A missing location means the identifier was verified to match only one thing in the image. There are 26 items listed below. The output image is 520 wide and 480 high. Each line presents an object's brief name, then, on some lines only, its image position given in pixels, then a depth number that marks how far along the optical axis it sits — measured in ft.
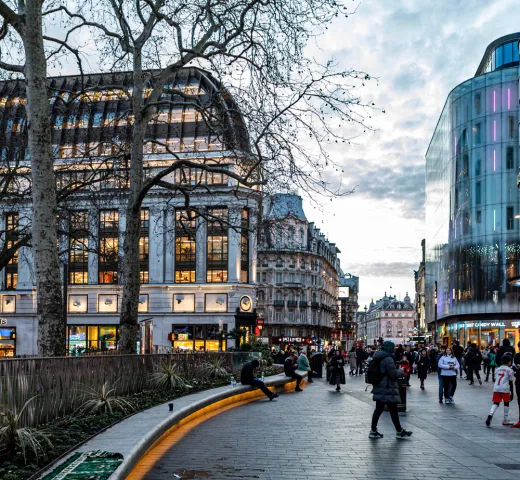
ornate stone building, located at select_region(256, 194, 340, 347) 390.62
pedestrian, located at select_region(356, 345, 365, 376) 140.56
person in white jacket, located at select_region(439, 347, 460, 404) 68.85
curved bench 31.50
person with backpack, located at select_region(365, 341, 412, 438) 43.83
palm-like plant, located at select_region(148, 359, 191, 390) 65.00
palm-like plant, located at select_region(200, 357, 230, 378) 82.64
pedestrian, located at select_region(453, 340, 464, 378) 111.25
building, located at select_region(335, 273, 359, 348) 474.90
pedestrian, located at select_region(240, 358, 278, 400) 72.95
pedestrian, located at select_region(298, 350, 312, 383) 104.93
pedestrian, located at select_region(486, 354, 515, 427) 50.55
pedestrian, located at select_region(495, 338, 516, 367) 87.56
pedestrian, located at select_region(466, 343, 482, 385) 105.19
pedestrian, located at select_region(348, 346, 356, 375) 142.72
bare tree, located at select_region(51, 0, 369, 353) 63.46
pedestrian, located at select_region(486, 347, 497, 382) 112.68
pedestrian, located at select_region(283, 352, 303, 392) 91.40
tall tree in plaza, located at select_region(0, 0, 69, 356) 49.60
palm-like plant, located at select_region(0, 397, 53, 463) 28.27
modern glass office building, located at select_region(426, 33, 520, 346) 208.44
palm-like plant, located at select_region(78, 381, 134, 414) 45.03
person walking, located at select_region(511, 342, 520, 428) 52.95
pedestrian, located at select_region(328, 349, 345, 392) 92.68
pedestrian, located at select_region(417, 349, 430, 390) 96.78
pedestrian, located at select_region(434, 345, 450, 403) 70.18
